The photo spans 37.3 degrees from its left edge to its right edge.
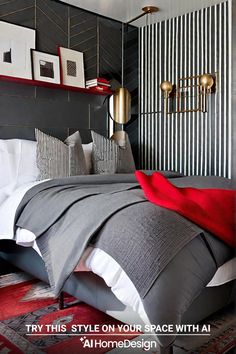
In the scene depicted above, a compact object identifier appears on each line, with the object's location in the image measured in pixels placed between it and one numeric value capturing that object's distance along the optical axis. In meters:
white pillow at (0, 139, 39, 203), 2.71
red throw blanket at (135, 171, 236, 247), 1.58
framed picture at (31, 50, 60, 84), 3.26
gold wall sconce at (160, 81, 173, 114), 3.81
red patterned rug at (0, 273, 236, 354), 1.64
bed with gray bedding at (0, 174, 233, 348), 1.39
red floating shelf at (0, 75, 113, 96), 3.06
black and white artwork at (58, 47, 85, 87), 3.49
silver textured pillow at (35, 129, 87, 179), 2.73
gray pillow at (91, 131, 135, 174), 3.09
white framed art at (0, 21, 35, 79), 3.03
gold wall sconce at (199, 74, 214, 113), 3.51
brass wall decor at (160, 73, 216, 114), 3.55
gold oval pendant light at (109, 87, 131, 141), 3.90
